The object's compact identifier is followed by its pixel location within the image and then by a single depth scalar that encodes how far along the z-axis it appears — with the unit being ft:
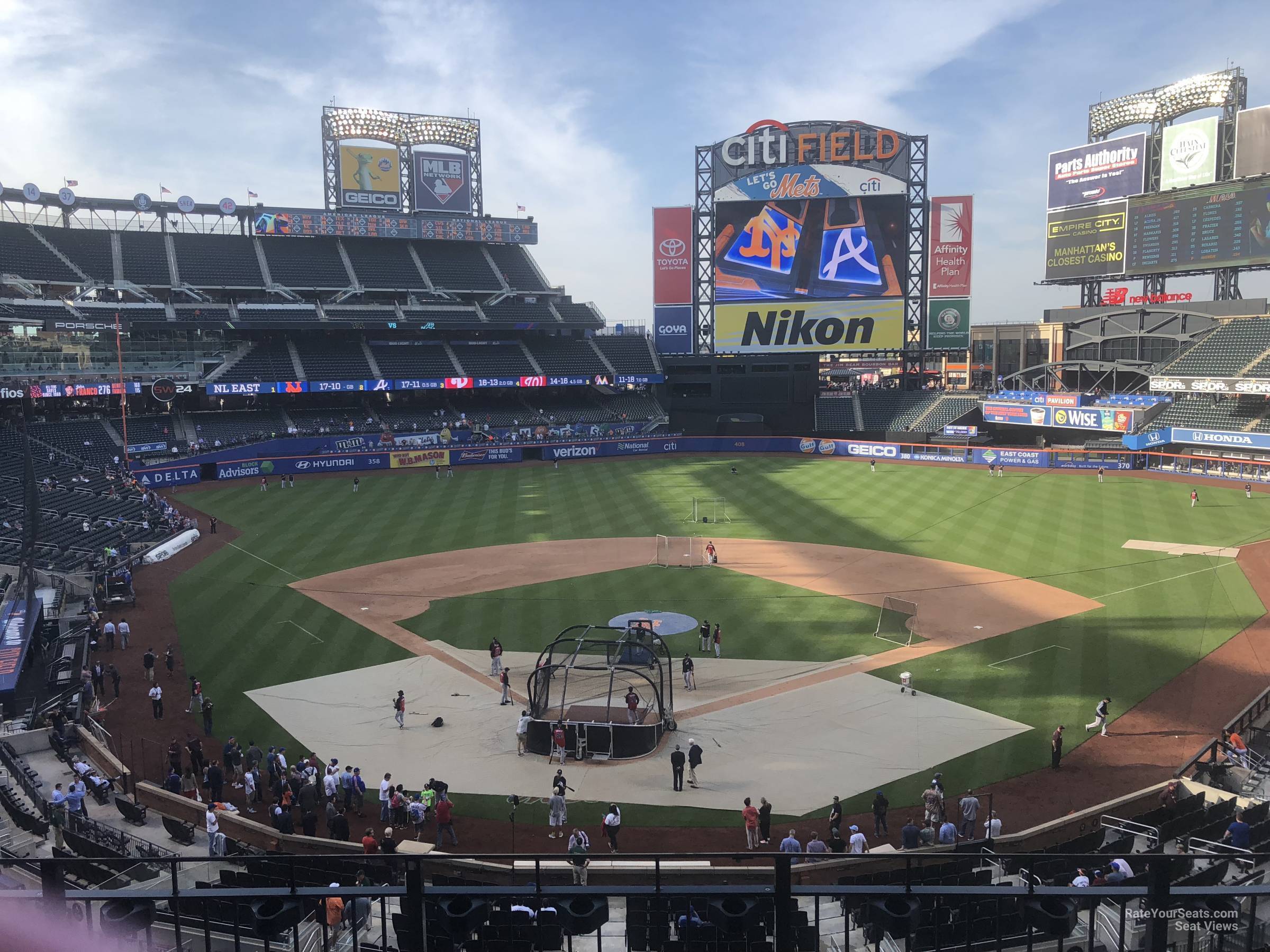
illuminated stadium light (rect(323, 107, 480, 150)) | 274.16
